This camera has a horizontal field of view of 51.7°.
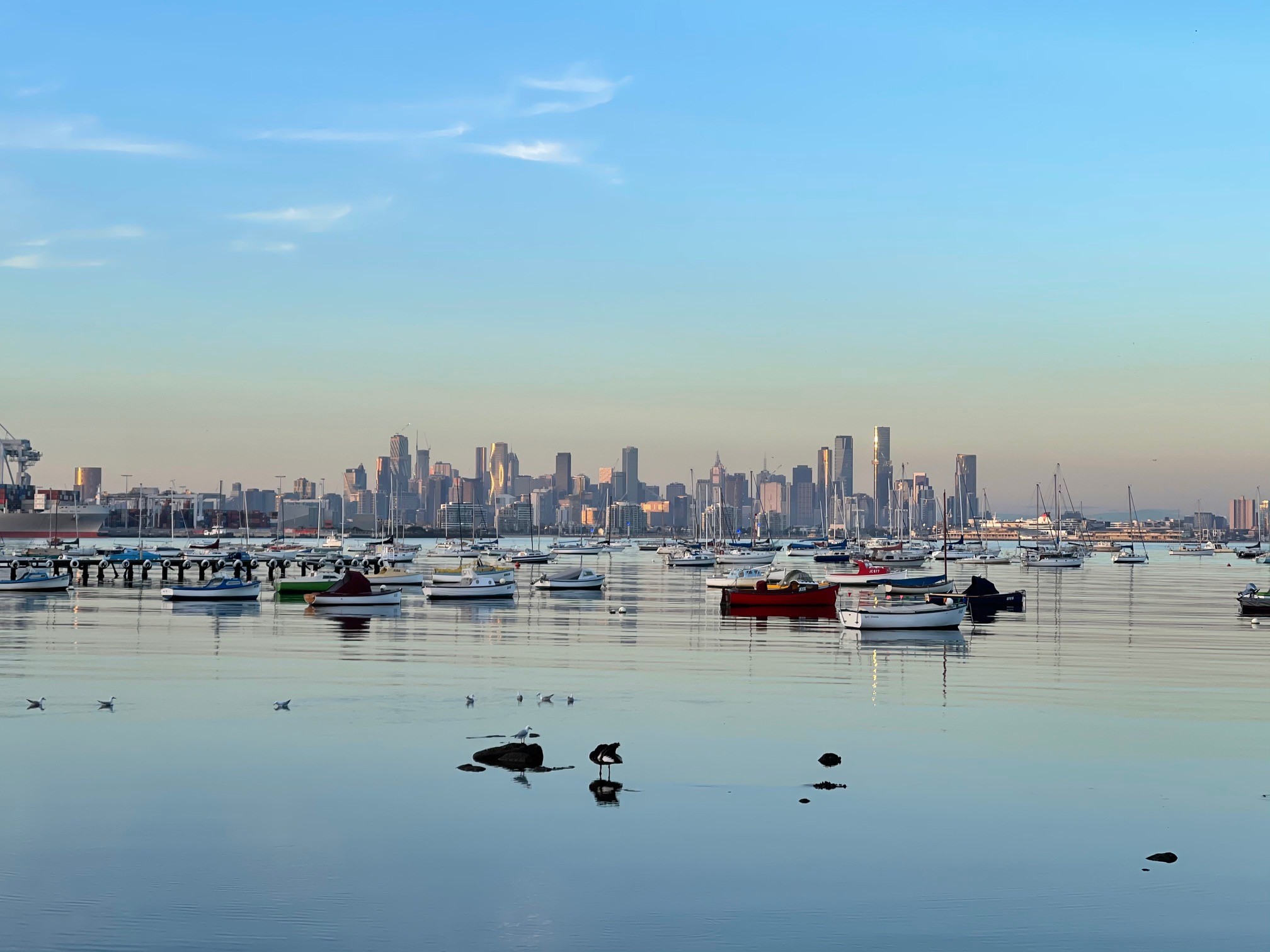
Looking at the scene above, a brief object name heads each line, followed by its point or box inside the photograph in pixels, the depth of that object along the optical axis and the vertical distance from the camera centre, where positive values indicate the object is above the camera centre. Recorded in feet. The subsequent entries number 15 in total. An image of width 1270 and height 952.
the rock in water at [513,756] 91.40 -17.46
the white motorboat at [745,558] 623.77 -24.52
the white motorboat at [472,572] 315.17 -16.79
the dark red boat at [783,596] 273.54 -18.83
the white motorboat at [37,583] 327.47 -17.90
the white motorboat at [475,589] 310.86 -19.24
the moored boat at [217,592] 295.69 -18.47
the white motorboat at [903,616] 217.56 -18.33
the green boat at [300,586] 307.37 -17.99
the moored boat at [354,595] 275.18 -18.02
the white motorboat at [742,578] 314.02 -21.86
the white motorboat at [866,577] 415.03 -22.68
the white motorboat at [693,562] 626.23 -25.55
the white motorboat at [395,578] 336.49 -18.42
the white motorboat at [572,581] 365.61 -20.45
